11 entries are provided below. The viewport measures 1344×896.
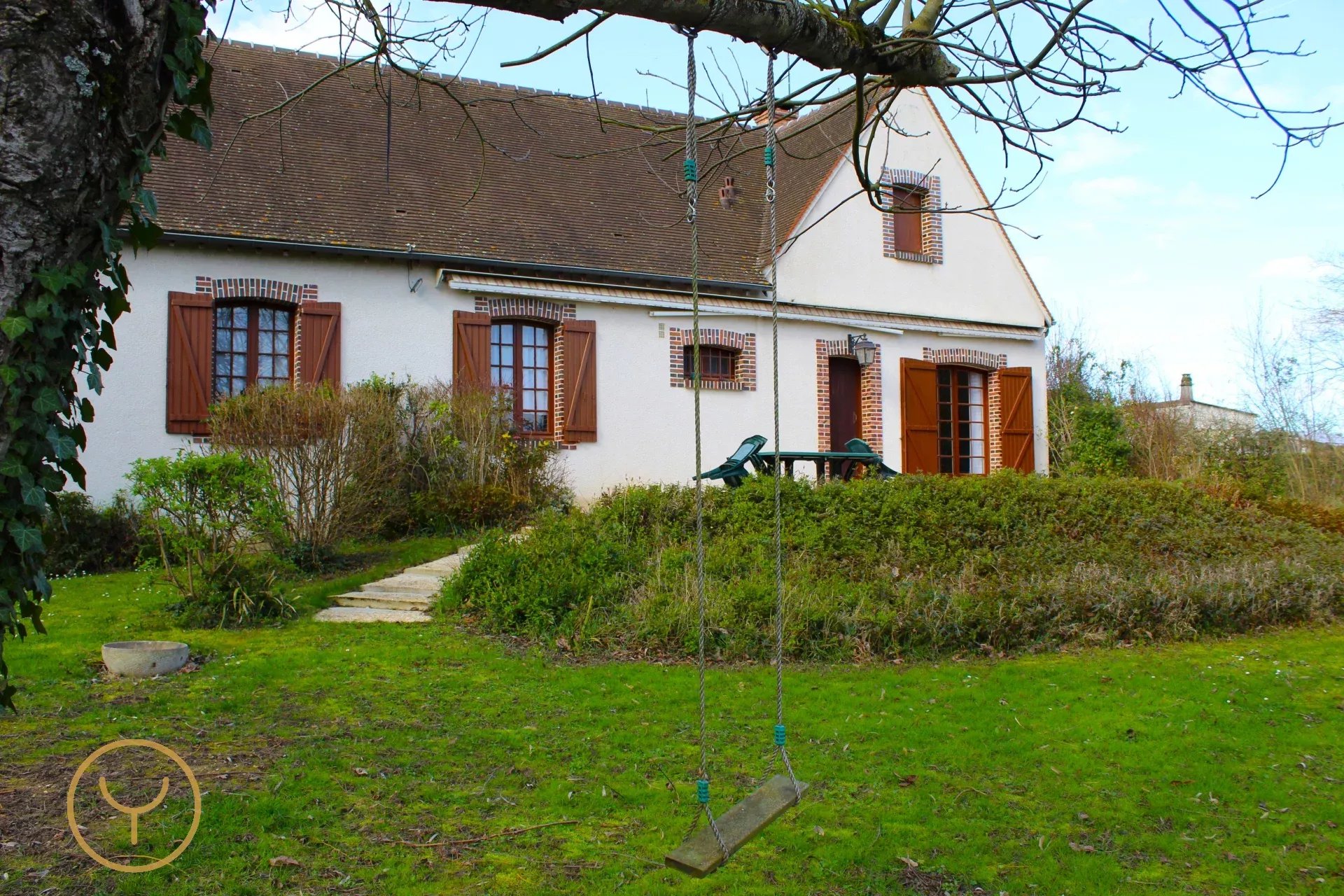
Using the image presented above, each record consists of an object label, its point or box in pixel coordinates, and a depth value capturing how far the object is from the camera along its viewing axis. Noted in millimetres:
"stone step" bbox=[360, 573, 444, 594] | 8047
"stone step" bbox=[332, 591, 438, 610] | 7648
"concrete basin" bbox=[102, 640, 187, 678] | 5449
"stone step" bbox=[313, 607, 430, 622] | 7168
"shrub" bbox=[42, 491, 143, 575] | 8602
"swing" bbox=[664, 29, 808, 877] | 2678
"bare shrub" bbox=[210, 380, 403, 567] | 8602
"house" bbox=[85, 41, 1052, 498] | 10898
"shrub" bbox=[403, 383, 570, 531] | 10406
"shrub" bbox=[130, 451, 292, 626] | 6938
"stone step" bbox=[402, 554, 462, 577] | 8445
